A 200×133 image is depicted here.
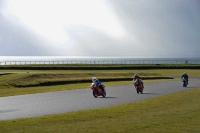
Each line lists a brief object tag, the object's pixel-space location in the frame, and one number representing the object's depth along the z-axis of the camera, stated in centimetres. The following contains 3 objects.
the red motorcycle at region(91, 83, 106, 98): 2971
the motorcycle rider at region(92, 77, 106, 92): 3003
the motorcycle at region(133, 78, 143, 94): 3309
